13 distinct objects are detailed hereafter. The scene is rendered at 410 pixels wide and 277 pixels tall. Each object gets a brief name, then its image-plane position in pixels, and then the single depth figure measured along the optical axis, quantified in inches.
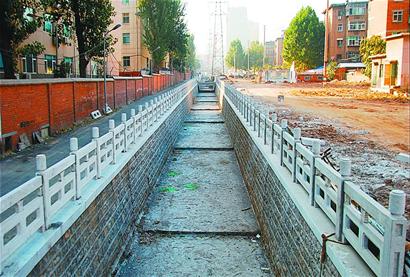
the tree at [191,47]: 4160.9
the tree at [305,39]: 2832.2
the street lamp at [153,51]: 1777.3
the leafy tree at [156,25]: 1937.7
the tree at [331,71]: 2500.0
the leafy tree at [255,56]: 4835.1
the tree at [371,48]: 1958.7
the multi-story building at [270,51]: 5648.1
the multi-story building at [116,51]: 1095.0
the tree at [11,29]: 654.5
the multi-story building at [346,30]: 2778.1
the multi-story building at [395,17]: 2026.3
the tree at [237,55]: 4815.5
